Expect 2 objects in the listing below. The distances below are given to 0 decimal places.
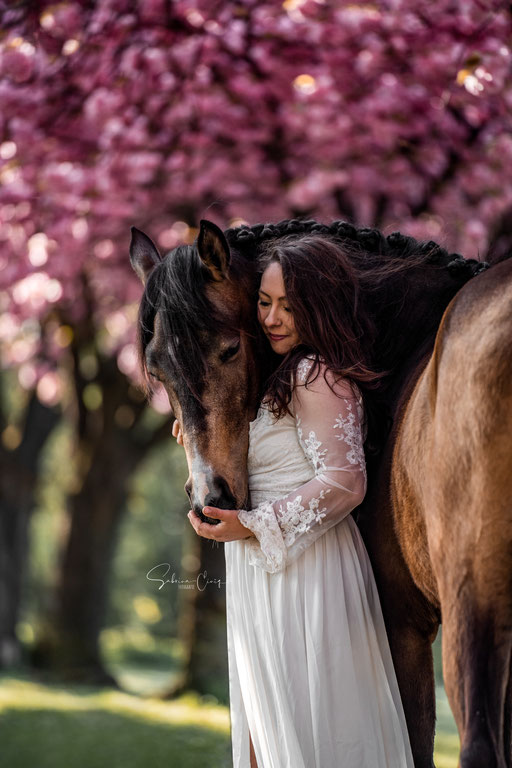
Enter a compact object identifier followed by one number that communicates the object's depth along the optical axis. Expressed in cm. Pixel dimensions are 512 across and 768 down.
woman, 534
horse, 539
